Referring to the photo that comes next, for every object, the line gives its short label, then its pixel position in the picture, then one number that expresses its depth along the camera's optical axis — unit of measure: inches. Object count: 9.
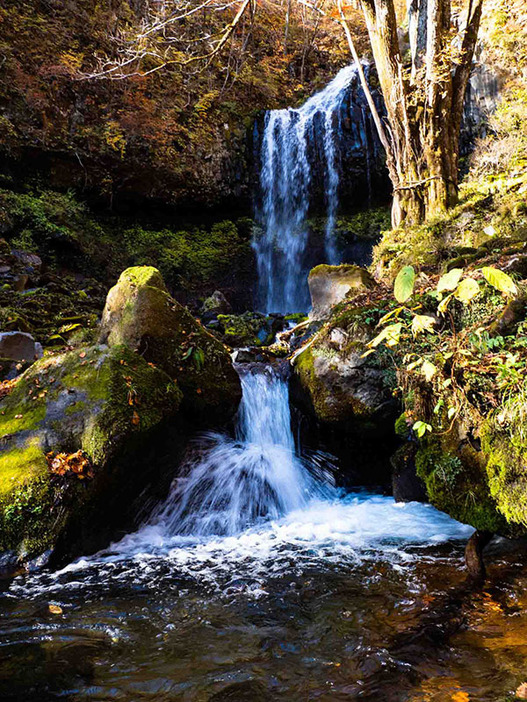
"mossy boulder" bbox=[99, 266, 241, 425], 203.8
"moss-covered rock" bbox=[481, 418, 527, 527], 103.7
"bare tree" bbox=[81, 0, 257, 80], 496.1
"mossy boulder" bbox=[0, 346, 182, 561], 132.8
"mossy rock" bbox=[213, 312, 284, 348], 367.6
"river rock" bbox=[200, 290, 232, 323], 455.2
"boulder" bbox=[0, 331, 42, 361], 238.1
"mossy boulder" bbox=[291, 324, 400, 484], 185.0
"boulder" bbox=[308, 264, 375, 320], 269.4
